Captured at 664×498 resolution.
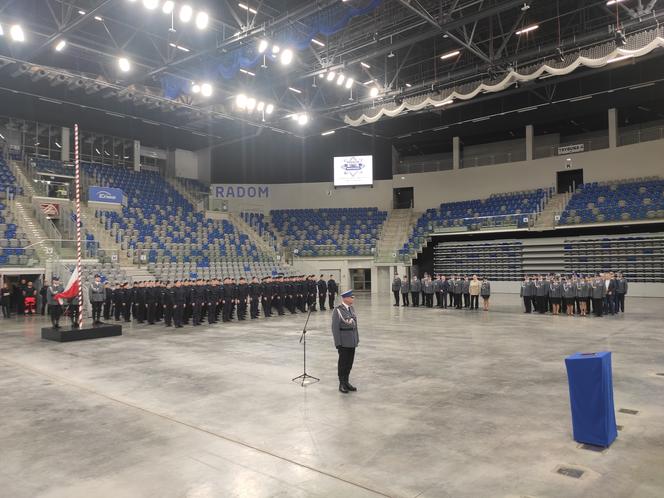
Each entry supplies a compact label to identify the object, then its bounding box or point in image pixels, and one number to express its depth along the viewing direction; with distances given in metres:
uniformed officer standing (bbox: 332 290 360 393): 6.77
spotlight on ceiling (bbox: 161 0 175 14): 13.88
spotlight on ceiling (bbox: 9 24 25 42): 15.06
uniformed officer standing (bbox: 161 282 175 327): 14.70
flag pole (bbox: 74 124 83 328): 11.86
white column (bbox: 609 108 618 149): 26.02
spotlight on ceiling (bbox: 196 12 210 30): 14.37
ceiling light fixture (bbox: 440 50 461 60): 18.58
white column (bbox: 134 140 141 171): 32.06
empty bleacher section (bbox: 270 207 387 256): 30.50
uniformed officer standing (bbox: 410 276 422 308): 20.88
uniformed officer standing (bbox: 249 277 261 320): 16.70
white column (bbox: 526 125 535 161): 28.92
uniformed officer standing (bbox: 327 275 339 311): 20.22
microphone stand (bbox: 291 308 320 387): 7.44
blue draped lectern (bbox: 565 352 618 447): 4.72
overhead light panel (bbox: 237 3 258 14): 14.84
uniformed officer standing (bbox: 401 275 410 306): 21.12
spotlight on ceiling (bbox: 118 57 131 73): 17.42
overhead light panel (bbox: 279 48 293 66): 16.31
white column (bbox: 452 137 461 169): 31.88
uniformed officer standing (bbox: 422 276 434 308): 20.44
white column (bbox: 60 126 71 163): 28.64
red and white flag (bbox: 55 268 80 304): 12.58
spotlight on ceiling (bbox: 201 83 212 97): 19.12
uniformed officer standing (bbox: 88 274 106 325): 14.42
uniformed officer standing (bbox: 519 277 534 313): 17.09
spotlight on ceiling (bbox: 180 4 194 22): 14.13
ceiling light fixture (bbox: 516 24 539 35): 16.28
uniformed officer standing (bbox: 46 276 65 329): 12.67
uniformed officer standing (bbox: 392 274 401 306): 20.94
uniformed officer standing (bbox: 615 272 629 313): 16.50
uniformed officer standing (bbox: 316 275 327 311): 19.86
